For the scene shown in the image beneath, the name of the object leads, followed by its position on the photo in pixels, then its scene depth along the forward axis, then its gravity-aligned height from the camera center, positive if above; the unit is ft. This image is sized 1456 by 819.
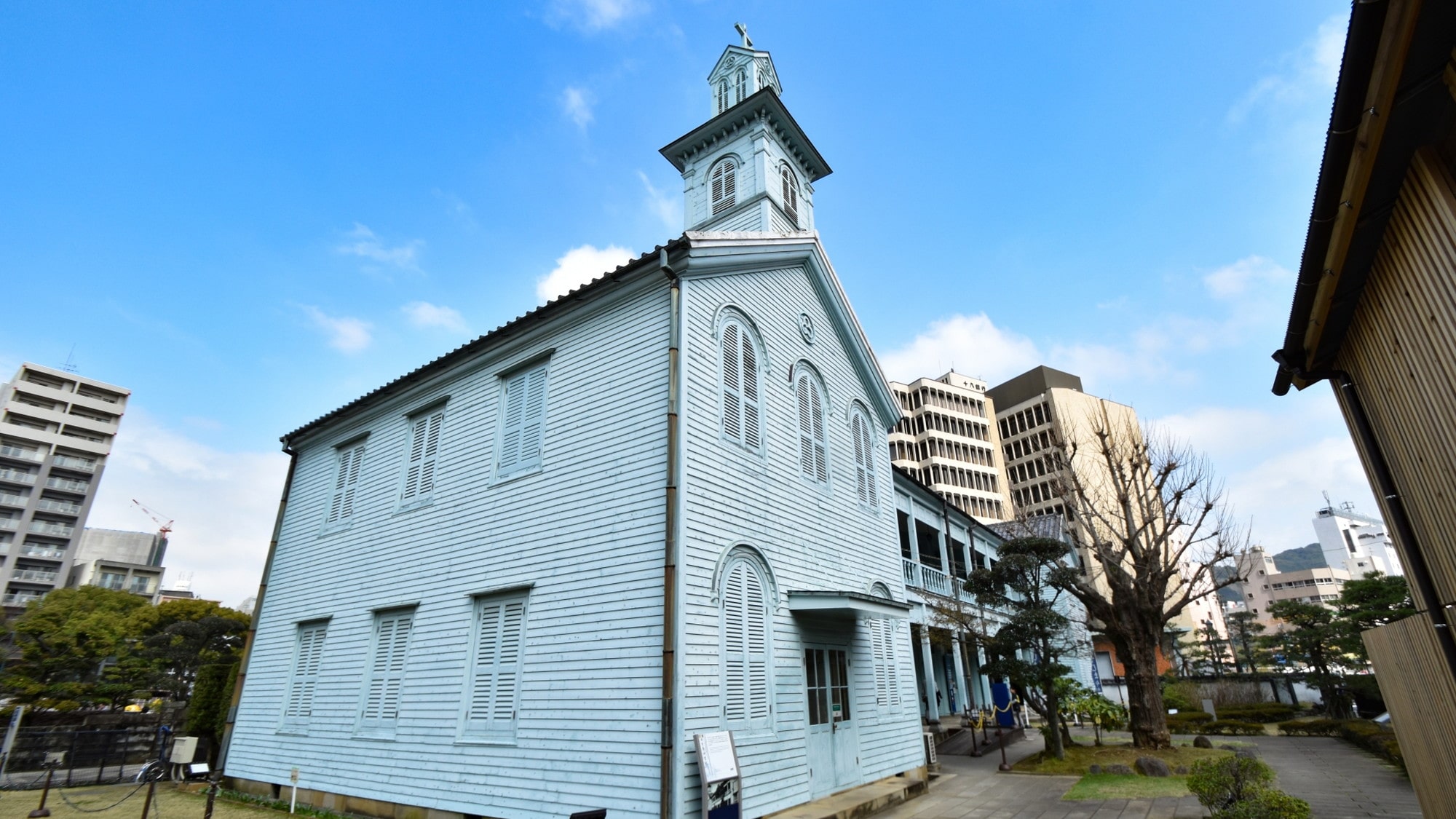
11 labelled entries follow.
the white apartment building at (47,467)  207.62 +68.55
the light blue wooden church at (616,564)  29.55 +6.13
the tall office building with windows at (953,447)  245.24 +80.55
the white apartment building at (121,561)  234.38 +44.27
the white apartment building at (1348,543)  343.46 +62.87
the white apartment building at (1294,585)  311.47 +39.37
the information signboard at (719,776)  26.09 -3.39
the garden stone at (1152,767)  45.56 -5.70
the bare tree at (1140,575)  58.23 +8.51
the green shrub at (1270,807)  25.58 -4.74
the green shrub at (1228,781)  29.04 -4.31
